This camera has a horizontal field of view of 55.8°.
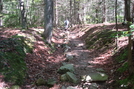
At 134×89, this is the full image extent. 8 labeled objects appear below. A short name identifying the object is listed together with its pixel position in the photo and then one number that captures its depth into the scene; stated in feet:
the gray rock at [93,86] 14.91
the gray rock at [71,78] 16.44
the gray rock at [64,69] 18.96
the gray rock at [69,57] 25.22
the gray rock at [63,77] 16.90
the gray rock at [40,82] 15.45
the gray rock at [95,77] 16.26
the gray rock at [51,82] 15.66
